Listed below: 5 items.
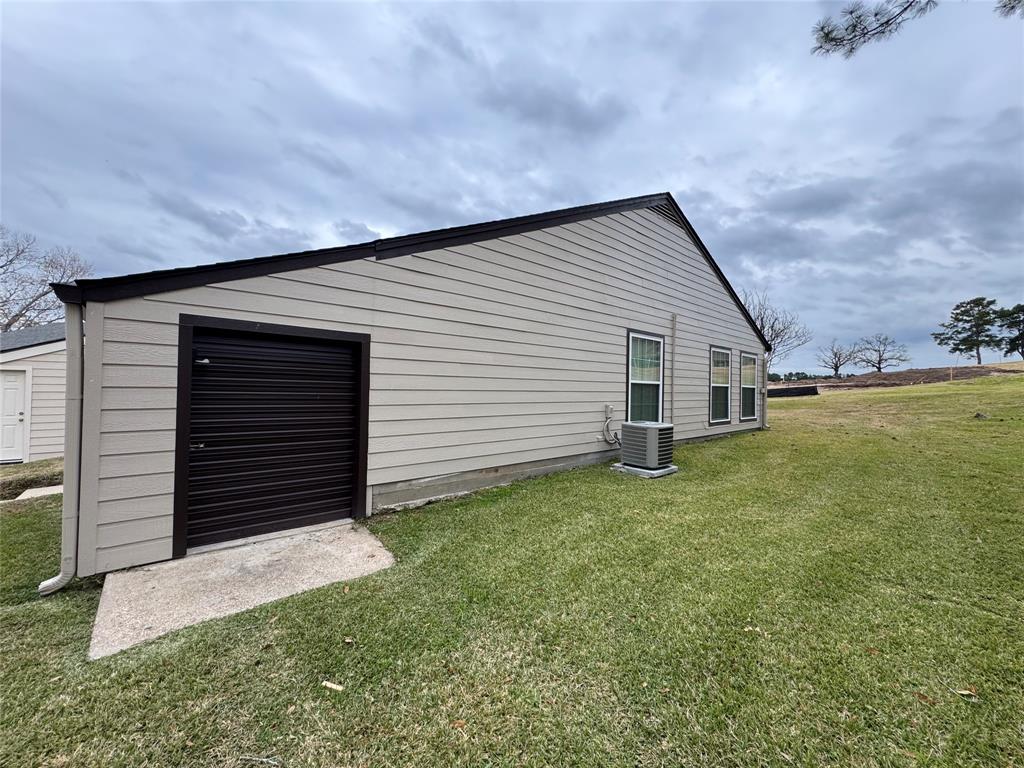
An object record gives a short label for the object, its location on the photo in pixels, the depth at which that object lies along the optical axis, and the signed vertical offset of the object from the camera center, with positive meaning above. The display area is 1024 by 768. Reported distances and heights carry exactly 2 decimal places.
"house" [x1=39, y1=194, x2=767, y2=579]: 2.90 +0.05
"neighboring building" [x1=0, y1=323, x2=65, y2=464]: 7.77 -0.57
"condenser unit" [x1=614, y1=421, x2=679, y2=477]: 5.73 -0.94
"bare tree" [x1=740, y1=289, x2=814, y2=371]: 27.44 +4.95
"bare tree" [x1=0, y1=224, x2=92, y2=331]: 14.95 +3.64
